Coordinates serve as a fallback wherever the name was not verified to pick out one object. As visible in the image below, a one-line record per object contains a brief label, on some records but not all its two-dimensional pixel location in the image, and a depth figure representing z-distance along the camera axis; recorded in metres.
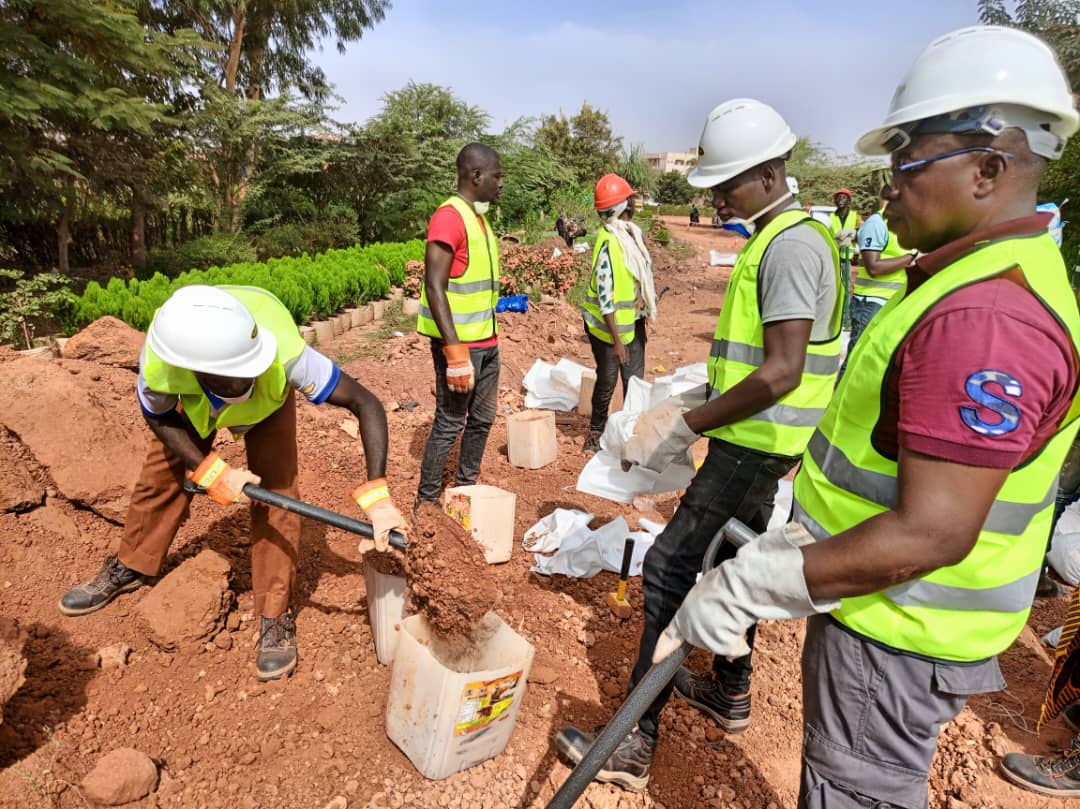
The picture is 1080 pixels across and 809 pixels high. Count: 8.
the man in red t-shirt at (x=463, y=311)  3.11
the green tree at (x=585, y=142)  30.67
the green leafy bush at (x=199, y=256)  9.34
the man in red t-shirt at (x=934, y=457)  0.91
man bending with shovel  1.96
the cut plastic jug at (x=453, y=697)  1.83
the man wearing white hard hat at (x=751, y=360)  1.75
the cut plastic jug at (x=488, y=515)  3.09
